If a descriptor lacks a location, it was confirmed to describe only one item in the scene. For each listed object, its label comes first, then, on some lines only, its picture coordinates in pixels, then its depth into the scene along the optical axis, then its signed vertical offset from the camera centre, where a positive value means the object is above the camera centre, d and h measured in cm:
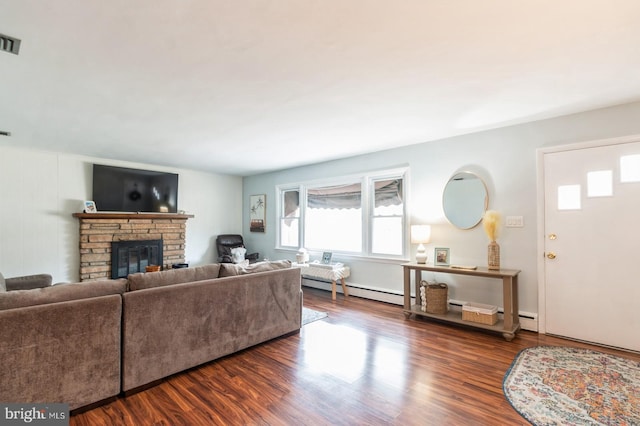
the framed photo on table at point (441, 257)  377 -48
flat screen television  515 +55
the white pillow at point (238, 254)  632 -75
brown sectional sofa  173 -79
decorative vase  334 -42
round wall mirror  367 +26
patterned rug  184 -123
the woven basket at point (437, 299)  366 -99
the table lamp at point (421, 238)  384 -24
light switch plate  340 -2
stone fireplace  492 -30
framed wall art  669 +18
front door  282 -24
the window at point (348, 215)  458 +8
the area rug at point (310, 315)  369 -126
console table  309 -90
